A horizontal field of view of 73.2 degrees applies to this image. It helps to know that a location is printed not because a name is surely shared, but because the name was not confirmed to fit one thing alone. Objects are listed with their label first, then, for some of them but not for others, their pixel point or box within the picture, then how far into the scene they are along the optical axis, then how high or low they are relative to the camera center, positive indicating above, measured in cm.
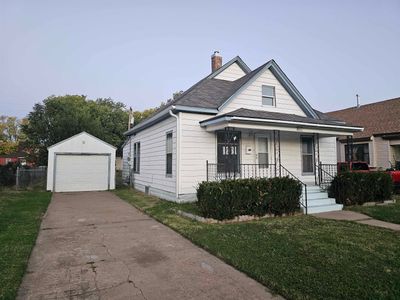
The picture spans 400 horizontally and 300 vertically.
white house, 1070 +133
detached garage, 1641 -10
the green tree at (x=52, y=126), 2560 +374
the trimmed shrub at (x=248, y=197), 757 -99
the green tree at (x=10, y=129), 5228 +710
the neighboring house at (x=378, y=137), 1842 +192
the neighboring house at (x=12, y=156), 5485 +154
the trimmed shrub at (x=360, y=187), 1023 -93
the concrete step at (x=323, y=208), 917 -155
